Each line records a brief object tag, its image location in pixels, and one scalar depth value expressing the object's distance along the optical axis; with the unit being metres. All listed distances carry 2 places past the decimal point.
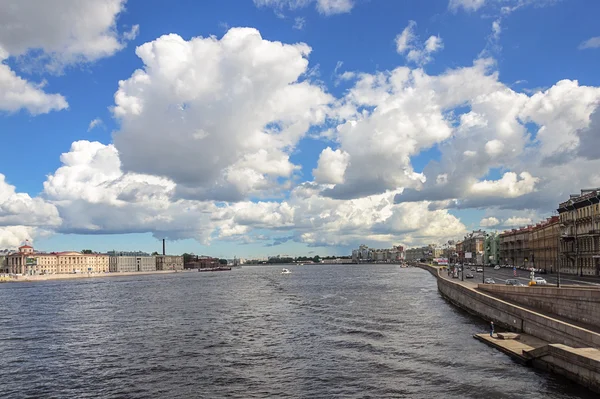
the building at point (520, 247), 171.50
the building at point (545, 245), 129.50
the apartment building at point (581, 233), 93.69
